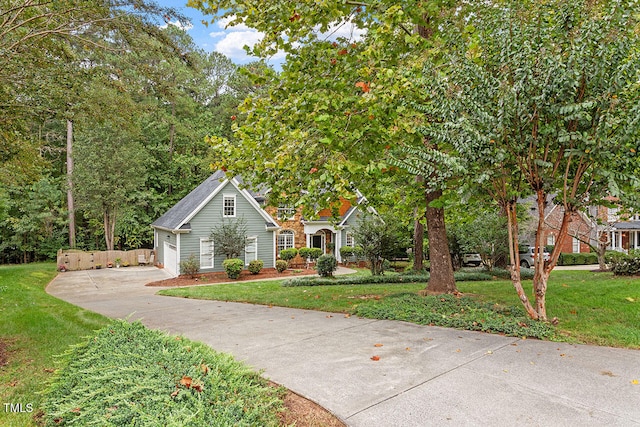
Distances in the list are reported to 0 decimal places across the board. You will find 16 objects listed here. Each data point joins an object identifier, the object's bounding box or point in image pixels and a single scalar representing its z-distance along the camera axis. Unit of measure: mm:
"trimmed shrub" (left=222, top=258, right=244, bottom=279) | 17672
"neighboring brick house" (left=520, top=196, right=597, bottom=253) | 26688
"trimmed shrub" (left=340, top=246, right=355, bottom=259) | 23891
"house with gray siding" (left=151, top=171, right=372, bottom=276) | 19250
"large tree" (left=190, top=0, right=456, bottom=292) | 6234
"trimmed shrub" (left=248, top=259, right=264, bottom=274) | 19234
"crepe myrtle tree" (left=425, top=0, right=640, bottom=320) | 4926
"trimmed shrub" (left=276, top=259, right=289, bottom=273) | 20125
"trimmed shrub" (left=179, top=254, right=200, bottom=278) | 17875
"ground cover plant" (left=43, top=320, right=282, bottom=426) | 2744
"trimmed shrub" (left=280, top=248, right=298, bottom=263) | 22234
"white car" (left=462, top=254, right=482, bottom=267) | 23922
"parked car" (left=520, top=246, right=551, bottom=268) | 23372
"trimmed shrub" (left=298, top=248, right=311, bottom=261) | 22891
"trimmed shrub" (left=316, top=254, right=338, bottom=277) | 16875
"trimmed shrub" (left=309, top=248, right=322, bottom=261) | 22906
